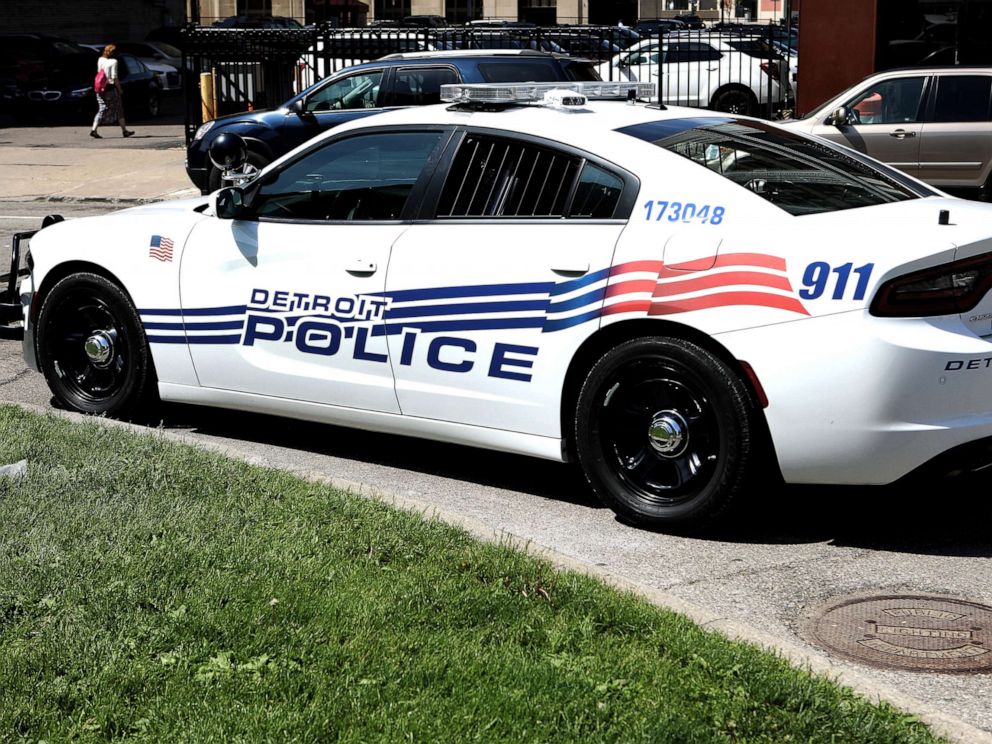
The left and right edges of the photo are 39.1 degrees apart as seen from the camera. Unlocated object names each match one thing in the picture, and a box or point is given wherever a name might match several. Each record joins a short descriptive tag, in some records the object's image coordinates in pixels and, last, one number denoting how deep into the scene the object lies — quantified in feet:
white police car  15.84
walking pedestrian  87.51
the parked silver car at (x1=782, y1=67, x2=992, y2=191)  49.55
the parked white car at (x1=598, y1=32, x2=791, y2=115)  81.76
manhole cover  13.62
